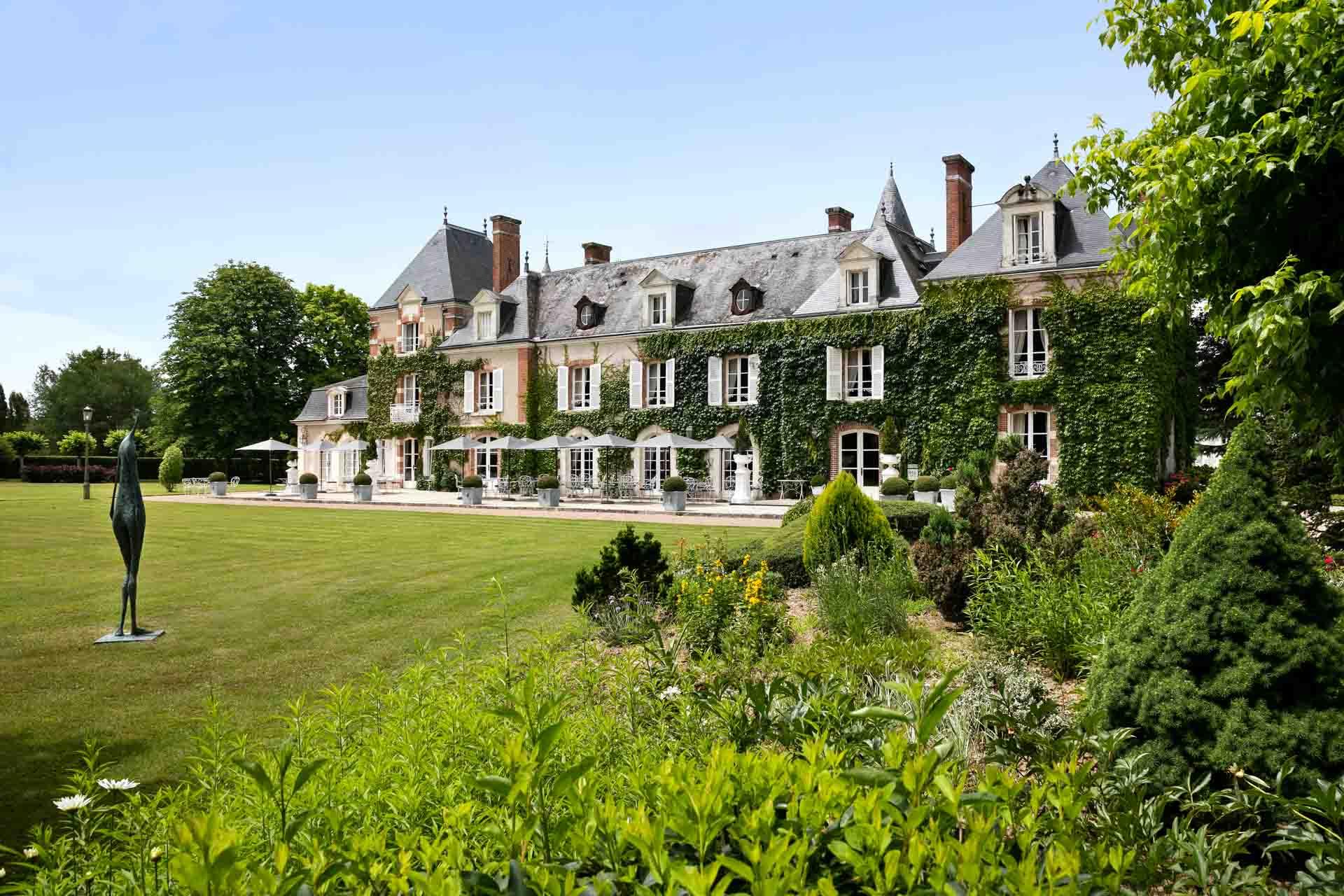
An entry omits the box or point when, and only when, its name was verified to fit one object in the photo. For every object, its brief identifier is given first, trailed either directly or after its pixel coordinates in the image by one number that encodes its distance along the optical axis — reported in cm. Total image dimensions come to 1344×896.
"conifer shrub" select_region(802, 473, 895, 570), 876
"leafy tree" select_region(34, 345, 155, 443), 6944
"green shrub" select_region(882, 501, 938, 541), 1231
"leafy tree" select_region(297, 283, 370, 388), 4719
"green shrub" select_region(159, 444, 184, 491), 3419
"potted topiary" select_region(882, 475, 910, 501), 2230
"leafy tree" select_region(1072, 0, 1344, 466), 559
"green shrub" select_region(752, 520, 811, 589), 922
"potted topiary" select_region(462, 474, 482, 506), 2641
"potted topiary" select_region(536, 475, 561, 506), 2505
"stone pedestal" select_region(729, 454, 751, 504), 2495
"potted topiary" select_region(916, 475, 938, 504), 2194
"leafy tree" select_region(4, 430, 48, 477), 4647
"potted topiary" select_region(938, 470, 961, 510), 2172
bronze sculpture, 698
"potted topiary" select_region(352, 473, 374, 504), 2811
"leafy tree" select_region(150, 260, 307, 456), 4272
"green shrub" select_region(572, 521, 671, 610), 737
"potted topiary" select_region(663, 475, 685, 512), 2300
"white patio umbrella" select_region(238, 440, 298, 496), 3384
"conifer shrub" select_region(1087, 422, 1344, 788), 314
